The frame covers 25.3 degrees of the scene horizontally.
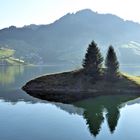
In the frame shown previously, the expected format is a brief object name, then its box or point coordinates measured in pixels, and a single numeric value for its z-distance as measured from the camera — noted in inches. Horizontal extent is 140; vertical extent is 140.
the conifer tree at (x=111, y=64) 4574.3
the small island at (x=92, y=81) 4375.0
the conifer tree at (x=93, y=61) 4606.3
